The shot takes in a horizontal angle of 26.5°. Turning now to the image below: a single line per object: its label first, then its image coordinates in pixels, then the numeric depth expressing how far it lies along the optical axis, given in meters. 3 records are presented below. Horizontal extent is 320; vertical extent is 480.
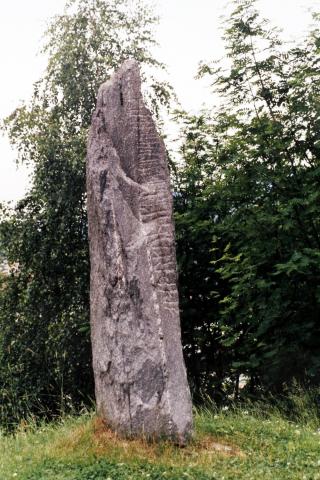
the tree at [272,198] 9.95
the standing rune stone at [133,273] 6.56
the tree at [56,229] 12.70
